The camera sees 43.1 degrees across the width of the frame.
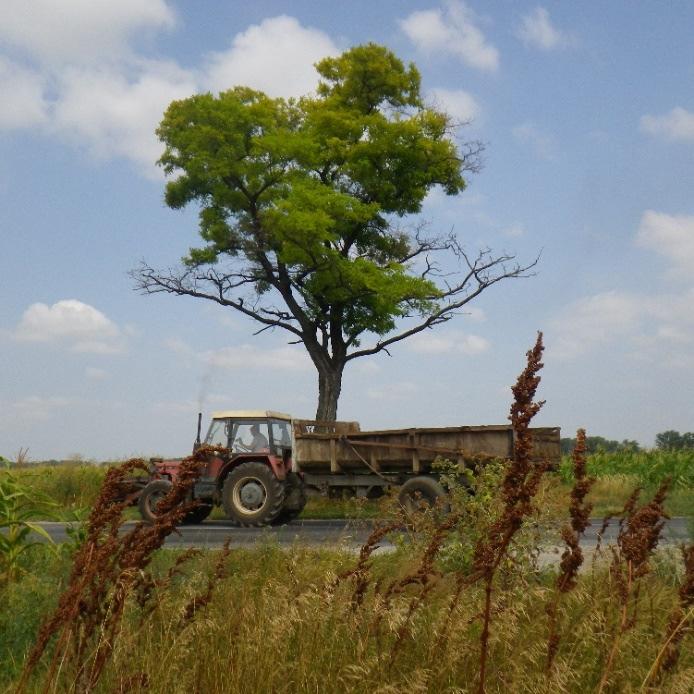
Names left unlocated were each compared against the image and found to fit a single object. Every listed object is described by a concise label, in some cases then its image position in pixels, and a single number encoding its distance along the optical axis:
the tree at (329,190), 26.41
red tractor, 15.40
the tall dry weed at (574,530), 2.72
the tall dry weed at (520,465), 2.53
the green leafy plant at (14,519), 5.94
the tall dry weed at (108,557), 2.78
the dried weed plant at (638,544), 2.90
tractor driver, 15.86
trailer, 14.71
